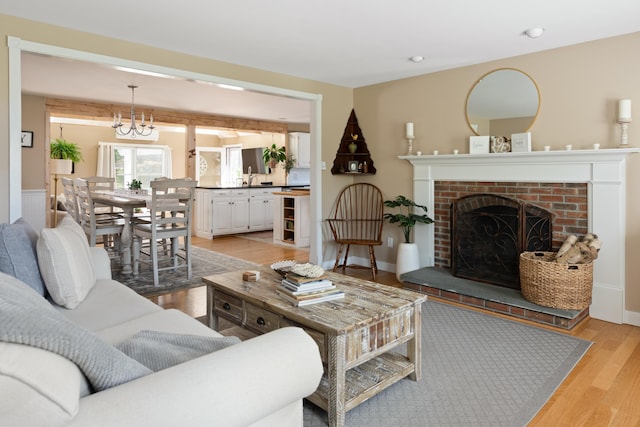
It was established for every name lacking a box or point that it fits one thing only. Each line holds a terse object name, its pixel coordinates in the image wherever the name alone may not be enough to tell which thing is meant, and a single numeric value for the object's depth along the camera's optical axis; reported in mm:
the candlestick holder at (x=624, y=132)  3340
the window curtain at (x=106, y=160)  10867
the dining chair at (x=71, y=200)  4961
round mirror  3906
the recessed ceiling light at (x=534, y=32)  3250
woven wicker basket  3275
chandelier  6313
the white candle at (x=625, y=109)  3289
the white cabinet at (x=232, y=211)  7559
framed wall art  5918
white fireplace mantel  3404
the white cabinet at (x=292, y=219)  6730
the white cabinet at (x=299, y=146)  9266
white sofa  855
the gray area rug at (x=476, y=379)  2057
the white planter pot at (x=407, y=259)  4535
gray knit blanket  923
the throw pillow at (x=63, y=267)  2145
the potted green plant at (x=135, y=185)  6410
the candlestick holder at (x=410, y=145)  4801
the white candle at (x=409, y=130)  4691
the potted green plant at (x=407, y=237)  4535
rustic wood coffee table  1962
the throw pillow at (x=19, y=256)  1978
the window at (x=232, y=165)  11742
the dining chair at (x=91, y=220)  4551
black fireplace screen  3883
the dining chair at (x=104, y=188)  5339
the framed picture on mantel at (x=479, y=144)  4145
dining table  4613
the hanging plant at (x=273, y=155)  9367
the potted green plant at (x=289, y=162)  9289
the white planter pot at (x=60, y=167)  7376
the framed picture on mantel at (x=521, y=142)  3844
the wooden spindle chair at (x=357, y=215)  5204
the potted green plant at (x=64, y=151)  9234
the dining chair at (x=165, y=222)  4379
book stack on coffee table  2264
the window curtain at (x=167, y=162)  11906
